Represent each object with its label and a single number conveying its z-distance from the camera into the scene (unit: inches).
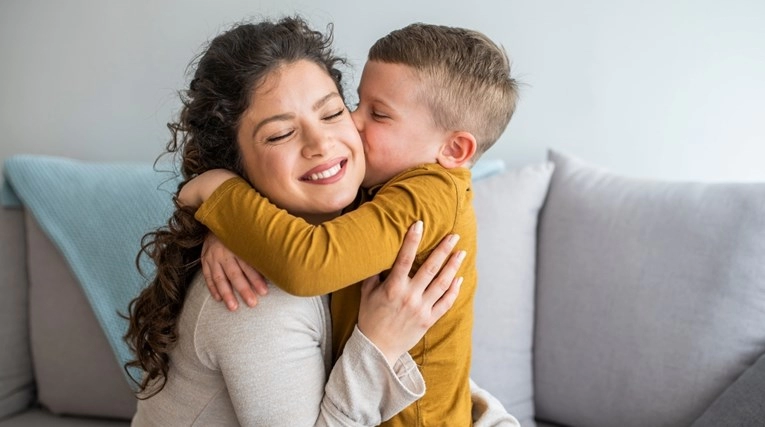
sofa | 71.0
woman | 46.2
